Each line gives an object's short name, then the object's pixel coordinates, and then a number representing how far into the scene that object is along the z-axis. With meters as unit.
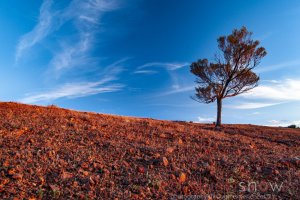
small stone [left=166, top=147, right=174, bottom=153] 5.00
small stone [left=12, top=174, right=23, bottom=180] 3.33
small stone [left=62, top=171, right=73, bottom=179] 3.46
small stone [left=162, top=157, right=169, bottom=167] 4.21
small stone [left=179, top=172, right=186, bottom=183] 3.69
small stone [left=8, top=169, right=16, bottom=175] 3.42
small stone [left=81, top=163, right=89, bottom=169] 3.83
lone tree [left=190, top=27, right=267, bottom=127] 17.01
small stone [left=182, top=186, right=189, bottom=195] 3.37
